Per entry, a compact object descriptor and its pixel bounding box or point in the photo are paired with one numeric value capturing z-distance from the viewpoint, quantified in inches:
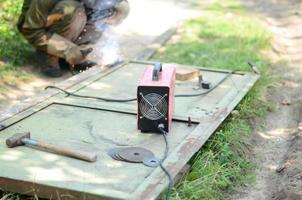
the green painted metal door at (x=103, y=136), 138.6
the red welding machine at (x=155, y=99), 167.2
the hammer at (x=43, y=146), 151.3
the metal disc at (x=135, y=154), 153.8
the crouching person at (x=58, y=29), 263.1
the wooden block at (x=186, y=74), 232.8
